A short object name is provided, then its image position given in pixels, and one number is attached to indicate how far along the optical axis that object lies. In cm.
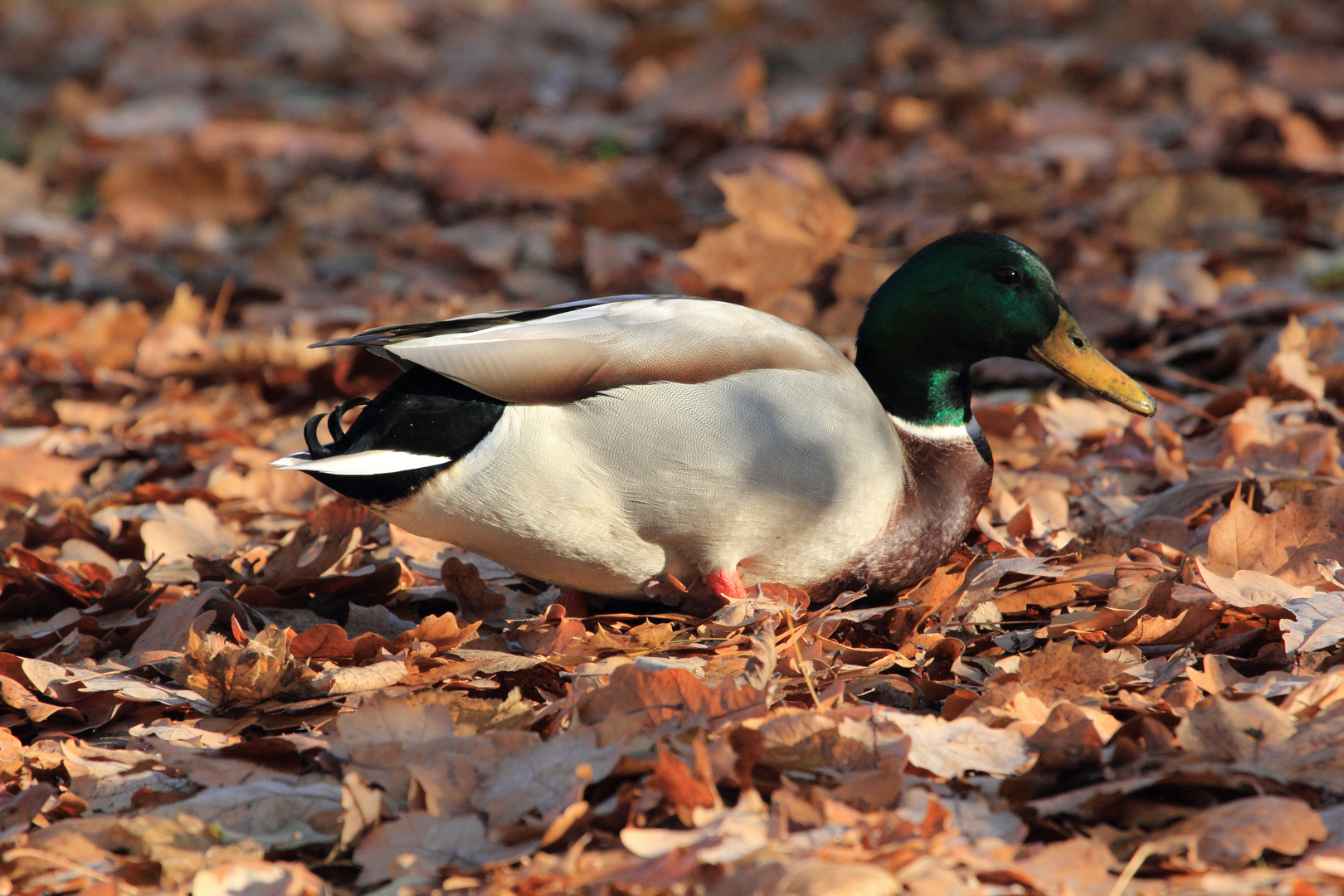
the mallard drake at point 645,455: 916
